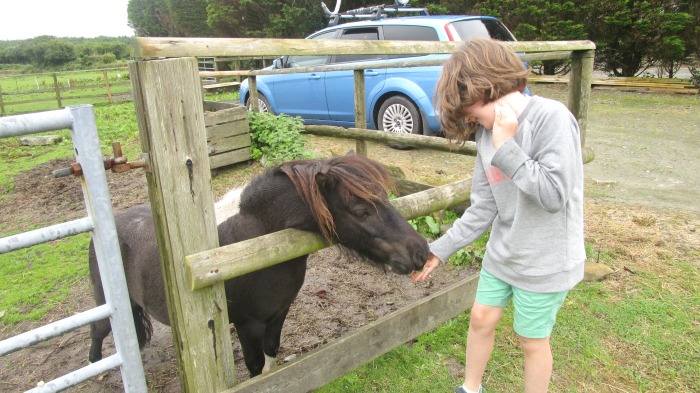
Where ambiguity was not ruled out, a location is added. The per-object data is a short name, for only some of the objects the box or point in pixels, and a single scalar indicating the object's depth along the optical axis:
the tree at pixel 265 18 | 21.62
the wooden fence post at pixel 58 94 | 18.22
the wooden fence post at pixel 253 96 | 7.78
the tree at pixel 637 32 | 12.62
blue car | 6.78
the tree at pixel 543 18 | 13.81
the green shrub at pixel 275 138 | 6.54
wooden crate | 6.87
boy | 1.69
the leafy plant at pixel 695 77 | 11.70
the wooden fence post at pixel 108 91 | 18.52
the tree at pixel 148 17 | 36.66
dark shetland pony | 2.17
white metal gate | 1.47
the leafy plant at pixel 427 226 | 4.58
